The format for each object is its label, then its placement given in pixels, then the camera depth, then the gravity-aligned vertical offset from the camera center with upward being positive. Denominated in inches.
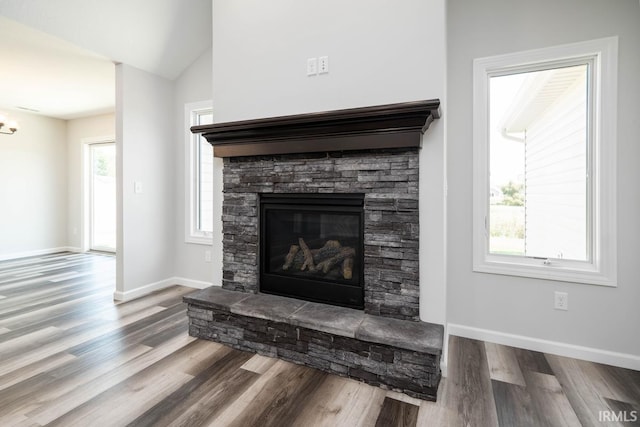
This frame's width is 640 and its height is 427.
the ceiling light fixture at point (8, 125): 170.2 +48.7
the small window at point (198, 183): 146.6 +12.8
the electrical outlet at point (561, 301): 86.7 -24.8
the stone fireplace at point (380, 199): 79.2 +2.9
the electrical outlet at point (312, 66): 89.9 +40.9
